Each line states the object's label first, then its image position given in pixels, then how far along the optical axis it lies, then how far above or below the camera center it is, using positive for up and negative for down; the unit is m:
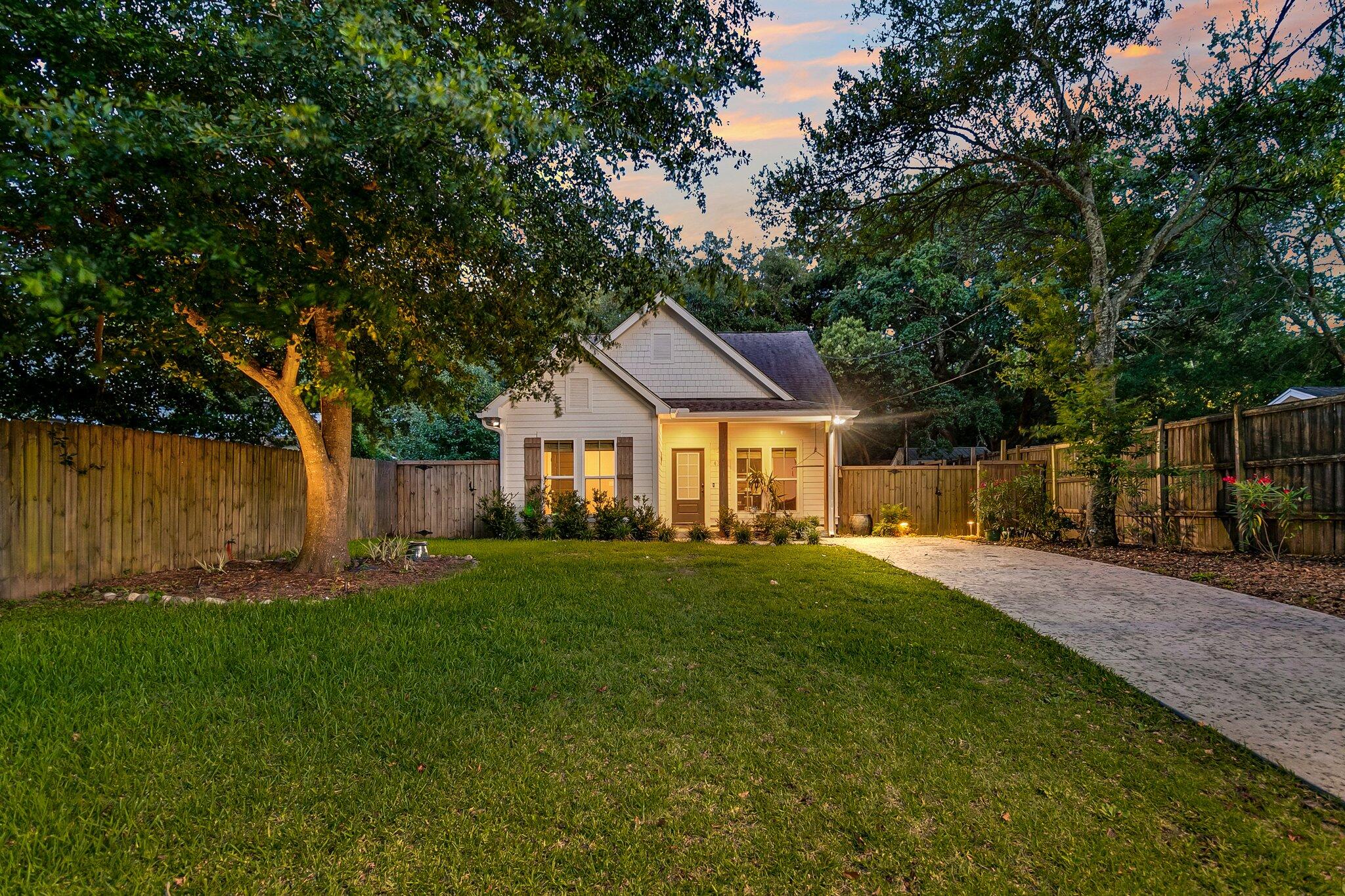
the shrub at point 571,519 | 12.56 -1.03
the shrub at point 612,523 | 12.41 -1.10
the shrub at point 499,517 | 12.79 -1.00
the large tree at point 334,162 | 3.60 +2.12
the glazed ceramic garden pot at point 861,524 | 14.09 -1.33
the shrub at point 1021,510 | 11.66 -0.89
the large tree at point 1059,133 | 9.91 +5.60
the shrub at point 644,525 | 12.44 -1.15
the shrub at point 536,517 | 12.67 -0.99
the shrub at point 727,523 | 12.86 -1.17
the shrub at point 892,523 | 14.10 -1.30
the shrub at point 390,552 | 7.95 -1.08
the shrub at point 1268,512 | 7.61 -0.64
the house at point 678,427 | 13.59 +0.88
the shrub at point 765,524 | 12.70 -1.18
